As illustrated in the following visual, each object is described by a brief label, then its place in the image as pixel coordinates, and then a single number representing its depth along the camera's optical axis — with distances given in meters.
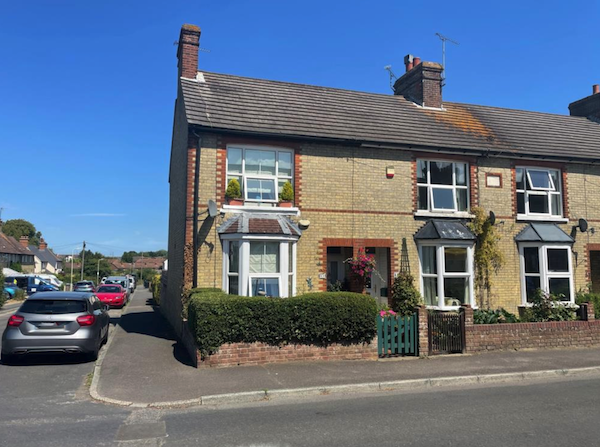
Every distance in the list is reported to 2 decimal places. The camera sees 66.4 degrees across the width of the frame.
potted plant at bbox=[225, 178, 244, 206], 12.24
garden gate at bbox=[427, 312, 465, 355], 10.56
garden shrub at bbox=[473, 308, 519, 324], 12.14
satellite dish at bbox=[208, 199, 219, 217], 11.72
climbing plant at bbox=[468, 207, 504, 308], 13.84
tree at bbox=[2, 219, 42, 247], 98.19
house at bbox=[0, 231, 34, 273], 58.90
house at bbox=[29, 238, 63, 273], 79.59
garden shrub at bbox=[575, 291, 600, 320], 13.64
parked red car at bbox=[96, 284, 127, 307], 25.41
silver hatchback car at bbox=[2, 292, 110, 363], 9.20
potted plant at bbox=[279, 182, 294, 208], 12.66
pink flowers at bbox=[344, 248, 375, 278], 12.67
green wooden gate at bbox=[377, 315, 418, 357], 10.15
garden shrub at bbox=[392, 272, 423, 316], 12.95
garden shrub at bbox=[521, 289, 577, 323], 12.37
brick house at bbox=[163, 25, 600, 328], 12.14
